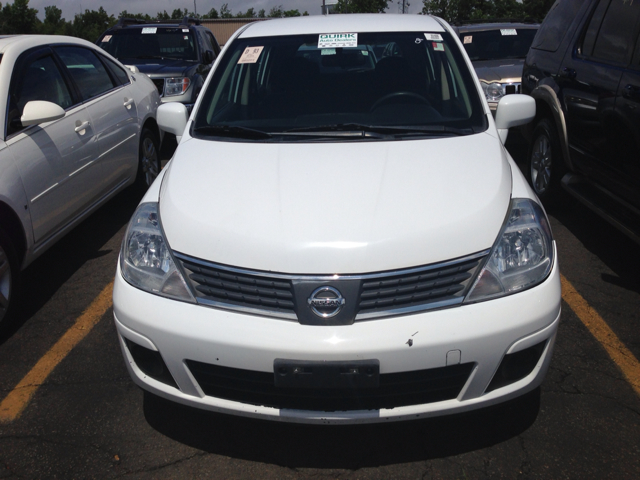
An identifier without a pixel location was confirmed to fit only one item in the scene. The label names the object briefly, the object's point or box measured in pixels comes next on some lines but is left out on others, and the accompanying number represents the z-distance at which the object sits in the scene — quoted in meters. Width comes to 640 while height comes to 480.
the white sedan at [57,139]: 3.58
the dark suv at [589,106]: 3.87
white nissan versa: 2.12
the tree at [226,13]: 75.44
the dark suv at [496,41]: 8.58
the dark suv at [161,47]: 8.71
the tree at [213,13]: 76.88
